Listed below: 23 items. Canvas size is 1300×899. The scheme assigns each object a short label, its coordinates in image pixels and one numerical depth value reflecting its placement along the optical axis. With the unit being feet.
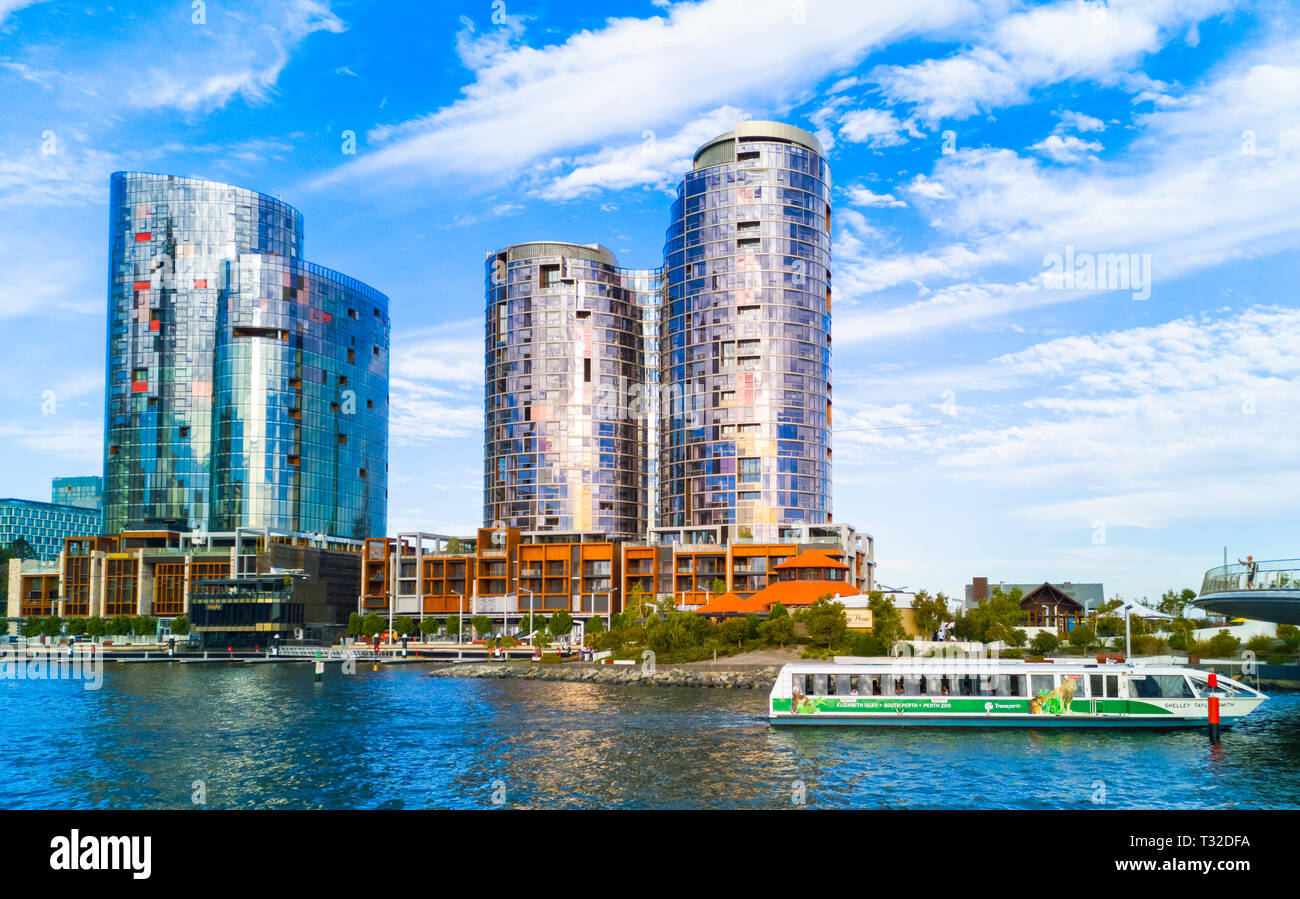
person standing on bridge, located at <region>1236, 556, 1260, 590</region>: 169.48
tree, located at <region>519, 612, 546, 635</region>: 616.96
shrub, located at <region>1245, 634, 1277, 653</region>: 369.50
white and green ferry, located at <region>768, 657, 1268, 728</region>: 207.10
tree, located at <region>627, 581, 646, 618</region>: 488.85
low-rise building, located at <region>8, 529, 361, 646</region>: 595.88
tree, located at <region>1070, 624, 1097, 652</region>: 378.94
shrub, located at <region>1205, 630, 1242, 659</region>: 372.58
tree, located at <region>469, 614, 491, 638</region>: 597.52
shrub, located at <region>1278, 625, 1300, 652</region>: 359.05
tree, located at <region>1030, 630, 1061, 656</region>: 374.43
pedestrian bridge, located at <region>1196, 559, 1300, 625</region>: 164.56
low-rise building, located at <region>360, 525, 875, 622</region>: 615.98
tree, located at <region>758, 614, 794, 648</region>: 389.60
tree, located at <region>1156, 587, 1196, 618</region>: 448.24
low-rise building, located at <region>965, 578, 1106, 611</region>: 566.35
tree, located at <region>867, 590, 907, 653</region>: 368.27
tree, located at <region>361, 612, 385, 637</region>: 616.39
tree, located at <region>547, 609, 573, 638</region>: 550.77
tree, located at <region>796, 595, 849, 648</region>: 375.66
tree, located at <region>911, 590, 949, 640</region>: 399.24
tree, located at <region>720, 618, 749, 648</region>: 398.21
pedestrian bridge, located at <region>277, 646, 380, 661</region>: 497.99
